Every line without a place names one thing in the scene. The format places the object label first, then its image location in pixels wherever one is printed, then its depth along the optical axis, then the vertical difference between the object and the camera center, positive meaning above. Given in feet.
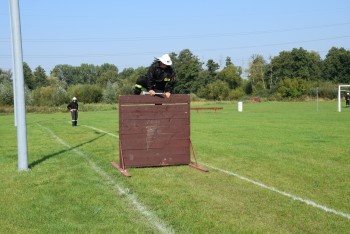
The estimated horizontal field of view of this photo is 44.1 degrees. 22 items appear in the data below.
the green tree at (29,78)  439.22 +17.68
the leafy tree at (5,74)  396.57 +20.48
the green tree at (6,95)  233.55 +0.27
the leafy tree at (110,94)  307.17 -0.27
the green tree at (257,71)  406.41 +19.17
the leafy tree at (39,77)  450.62 +19.13
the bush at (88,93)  306.55 +0.89
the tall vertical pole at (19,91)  30.81 +0.31
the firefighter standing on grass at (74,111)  86.12 -3.31
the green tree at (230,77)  399.24 +13.54
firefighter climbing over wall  34.15 +1.35
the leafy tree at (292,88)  307.09 +1.78
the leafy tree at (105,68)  559.88 +33.89
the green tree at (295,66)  376.48 +22.05
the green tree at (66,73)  554.05 +27.89
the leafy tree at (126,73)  534.37 +25.60
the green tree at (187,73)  409.90 +18.11
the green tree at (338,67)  399.24 +21.44
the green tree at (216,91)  352.08 +0.56
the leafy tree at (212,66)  420.60 +25.34
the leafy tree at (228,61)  457.68 +32.54
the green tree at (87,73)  549.13 +27.12
